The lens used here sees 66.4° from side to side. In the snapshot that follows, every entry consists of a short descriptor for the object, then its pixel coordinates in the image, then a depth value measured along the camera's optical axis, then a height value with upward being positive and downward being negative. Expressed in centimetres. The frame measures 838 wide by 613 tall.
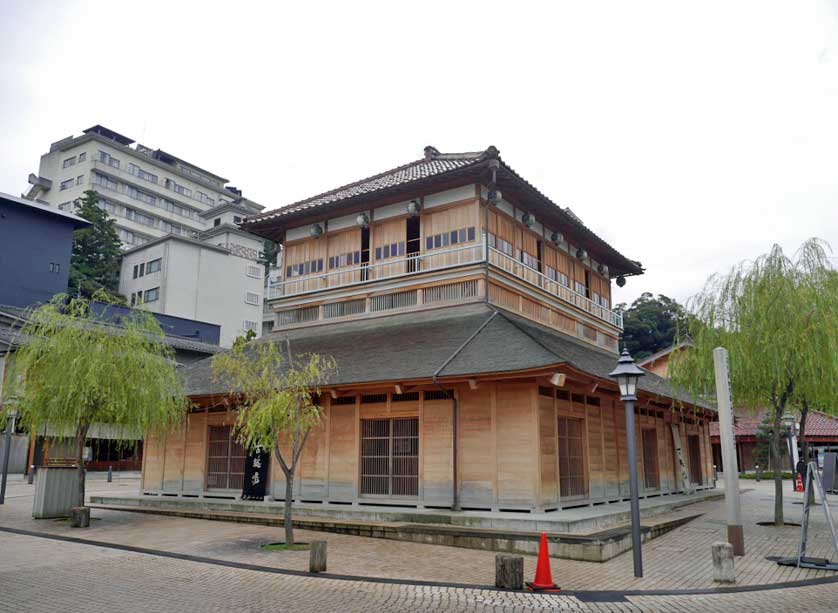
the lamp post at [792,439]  3437 -14
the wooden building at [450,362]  1486 +186
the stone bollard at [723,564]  964 -189
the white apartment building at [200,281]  5175 +1293
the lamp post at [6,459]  1993 -73
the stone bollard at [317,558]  1029 -192
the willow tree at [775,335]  1326 +216
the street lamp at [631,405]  1017 +51
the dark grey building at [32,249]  4159 +1236
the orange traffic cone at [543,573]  938 -198
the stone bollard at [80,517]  1538 -190
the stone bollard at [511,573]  931 -195
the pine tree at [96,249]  5491 +1610
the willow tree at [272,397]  1240 +77
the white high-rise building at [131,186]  6519 +2625
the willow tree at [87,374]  1567 +154
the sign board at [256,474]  1786 -103
